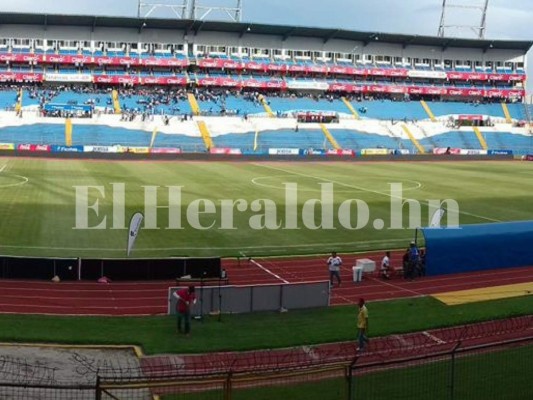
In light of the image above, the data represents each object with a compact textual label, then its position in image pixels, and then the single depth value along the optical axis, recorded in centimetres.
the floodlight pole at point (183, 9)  9494
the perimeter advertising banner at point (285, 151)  7319
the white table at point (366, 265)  2234
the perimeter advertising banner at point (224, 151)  7174
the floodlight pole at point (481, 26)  10781
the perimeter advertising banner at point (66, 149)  6550
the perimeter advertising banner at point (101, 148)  6804
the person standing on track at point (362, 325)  1461
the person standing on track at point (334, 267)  2098
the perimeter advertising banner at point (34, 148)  6512
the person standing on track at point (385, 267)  2248
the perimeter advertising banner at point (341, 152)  7383
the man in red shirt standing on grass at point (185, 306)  1565
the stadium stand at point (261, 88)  7875
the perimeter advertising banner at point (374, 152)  7741
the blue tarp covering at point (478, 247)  2362
